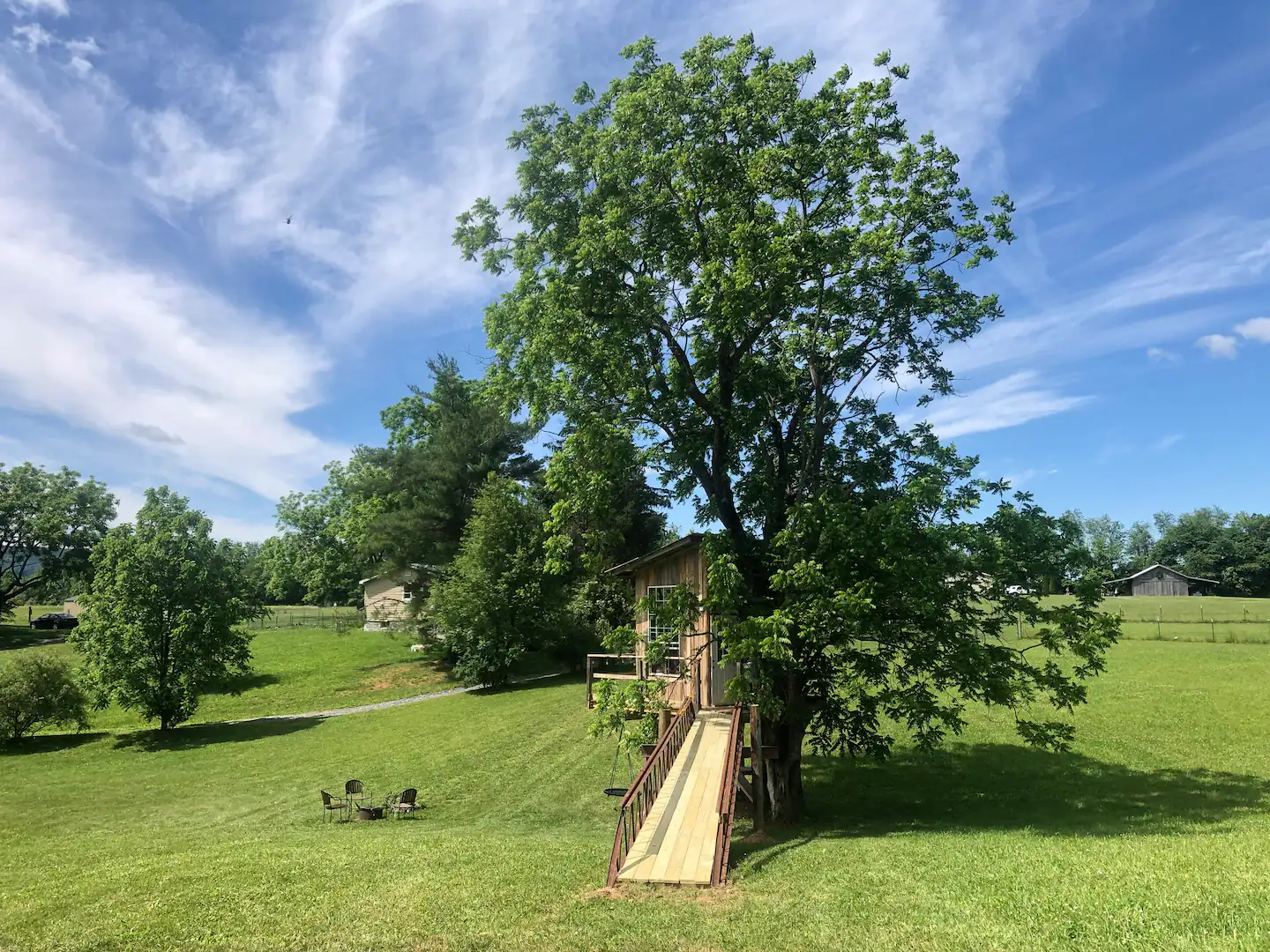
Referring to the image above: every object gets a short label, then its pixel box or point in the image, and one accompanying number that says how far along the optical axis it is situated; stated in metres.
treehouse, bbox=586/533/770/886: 10.17
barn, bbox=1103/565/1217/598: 88.00
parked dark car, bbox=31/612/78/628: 64.88
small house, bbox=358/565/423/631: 51.44
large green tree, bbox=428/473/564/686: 34.09
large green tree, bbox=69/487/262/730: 28.36
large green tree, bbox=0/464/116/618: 58.91
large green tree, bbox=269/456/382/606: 69.19
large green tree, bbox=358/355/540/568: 40.88
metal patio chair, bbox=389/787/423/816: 16.98
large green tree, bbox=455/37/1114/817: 13.12
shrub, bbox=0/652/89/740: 27.23
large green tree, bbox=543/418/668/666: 14.52
